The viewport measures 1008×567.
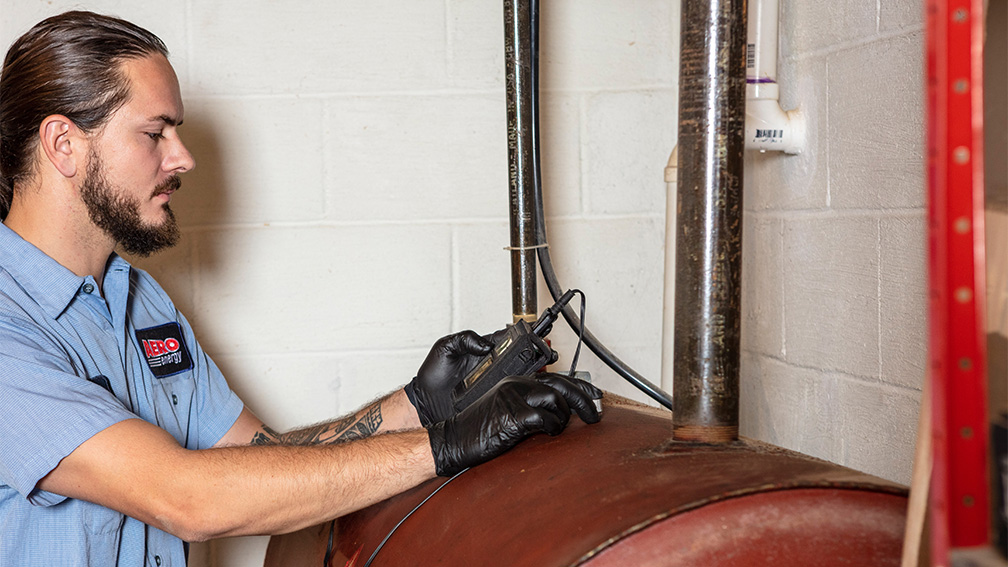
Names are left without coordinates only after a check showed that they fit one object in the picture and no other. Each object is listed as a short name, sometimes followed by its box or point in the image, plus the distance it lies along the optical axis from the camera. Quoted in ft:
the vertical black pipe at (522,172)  4.34
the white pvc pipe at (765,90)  4.22
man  3.11
